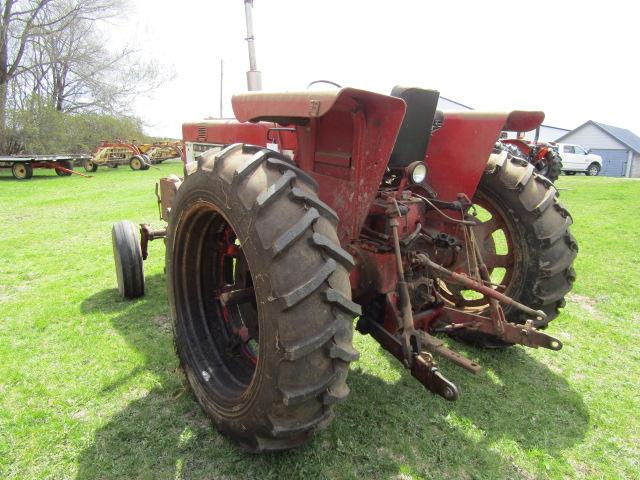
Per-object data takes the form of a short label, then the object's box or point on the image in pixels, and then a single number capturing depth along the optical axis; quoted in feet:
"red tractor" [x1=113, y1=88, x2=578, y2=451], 5.38
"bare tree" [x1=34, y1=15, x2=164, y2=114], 80.18
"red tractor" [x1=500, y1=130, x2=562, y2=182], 42.24
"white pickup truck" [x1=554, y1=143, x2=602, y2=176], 82.99
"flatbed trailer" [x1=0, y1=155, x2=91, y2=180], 53.11
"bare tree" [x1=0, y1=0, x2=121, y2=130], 73.20
